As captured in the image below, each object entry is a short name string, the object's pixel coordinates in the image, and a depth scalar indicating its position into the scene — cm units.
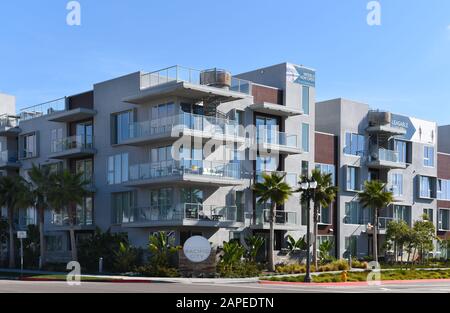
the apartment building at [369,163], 5419
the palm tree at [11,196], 4928
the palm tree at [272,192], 4206
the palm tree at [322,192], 4428
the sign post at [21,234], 3976
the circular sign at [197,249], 3859
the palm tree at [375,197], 5003
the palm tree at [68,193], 4525
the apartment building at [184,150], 4197
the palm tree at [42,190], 4631
